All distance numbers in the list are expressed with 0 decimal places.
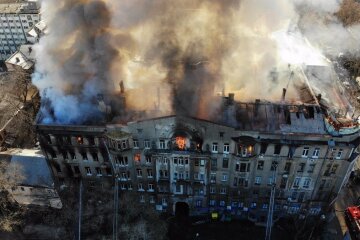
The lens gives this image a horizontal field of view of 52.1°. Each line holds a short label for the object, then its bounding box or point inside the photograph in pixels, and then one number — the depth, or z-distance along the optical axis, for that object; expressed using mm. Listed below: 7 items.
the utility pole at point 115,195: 41581
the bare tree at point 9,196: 41906
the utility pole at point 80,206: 42228
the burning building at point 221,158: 37938
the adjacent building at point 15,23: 79188
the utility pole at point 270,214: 42556
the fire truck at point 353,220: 38656
